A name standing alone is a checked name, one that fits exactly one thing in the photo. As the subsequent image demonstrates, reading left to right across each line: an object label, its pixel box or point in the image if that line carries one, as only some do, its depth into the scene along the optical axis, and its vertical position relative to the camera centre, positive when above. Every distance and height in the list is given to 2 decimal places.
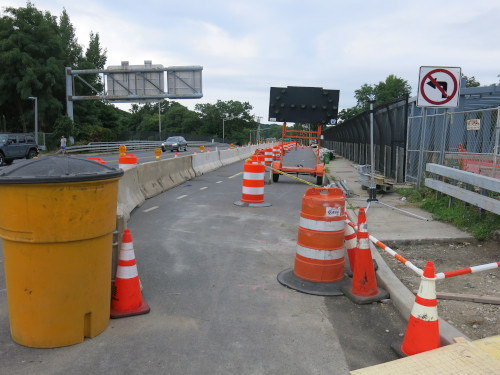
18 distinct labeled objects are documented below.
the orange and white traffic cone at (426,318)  3.43 -1.36
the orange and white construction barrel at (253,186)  11.00 -1.22
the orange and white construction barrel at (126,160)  12.56 -0.76
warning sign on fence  10.53 +0.52
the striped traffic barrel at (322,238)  5.20 -1.17
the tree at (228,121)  158.62 +6.71
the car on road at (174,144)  43.38 -0.91
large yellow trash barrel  3.45 -0.91
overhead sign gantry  38.62 +4.70
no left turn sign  9.45 +1.24
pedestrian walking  36.00 -1.24
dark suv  23.33 -0.94
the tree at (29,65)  45.72 +6.97
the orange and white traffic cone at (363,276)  4.72 -1.46
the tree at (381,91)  97.78 +12.05
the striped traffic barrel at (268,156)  18.62 -0.77
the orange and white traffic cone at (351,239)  5.50 -1.24
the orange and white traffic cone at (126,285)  4.35 -1.51
